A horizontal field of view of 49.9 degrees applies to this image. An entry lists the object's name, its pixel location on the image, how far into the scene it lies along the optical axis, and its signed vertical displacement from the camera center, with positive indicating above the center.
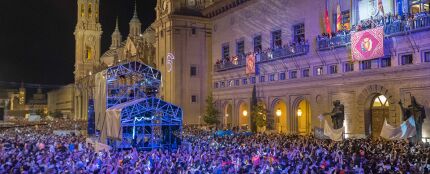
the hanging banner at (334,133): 34.31 -1.49
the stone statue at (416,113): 30.82 -0.02
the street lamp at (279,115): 50.75 -0.16
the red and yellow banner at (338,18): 40.28 +8.33
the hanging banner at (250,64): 52.84 +5.77
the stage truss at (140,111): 33.47 +0.24
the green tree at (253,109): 50.78 +0.54
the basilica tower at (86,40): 136.75 +22.32
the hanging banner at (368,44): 35.34 +5.42
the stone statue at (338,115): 38.47 -0.20
